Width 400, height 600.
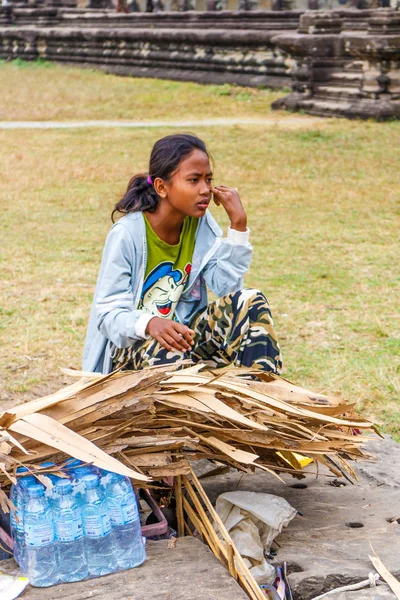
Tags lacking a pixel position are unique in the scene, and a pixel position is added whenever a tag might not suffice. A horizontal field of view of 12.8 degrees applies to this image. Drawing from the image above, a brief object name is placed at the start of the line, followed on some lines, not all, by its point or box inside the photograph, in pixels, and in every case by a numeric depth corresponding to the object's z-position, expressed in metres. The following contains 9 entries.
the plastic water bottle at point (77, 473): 4.75
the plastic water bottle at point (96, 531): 4.70
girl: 6.19
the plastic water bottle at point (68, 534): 4.65
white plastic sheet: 5.10
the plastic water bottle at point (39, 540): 4.62
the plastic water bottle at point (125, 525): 4.79
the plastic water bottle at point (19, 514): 4.68
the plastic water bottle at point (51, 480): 4.67
